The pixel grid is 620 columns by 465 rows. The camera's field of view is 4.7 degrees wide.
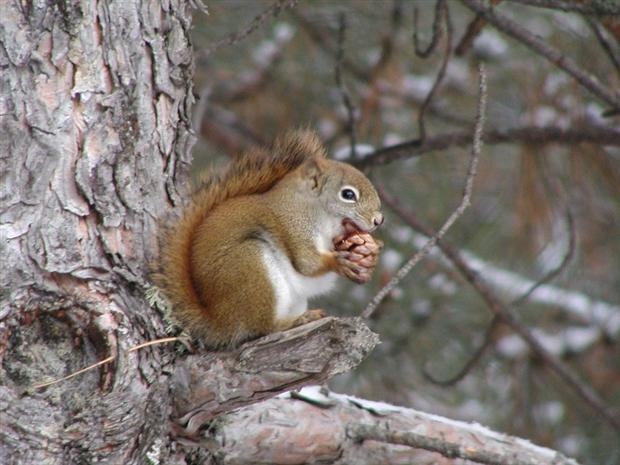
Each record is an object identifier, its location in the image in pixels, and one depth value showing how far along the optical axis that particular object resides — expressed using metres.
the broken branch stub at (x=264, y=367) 4.31
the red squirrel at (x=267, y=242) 4.36
